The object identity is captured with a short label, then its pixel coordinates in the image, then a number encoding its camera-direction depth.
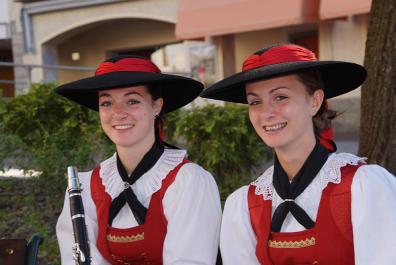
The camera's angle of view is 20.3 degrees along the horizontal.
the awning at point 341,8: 17.55
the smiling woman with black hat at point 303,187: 3.65
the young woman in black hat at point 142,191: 4.39
